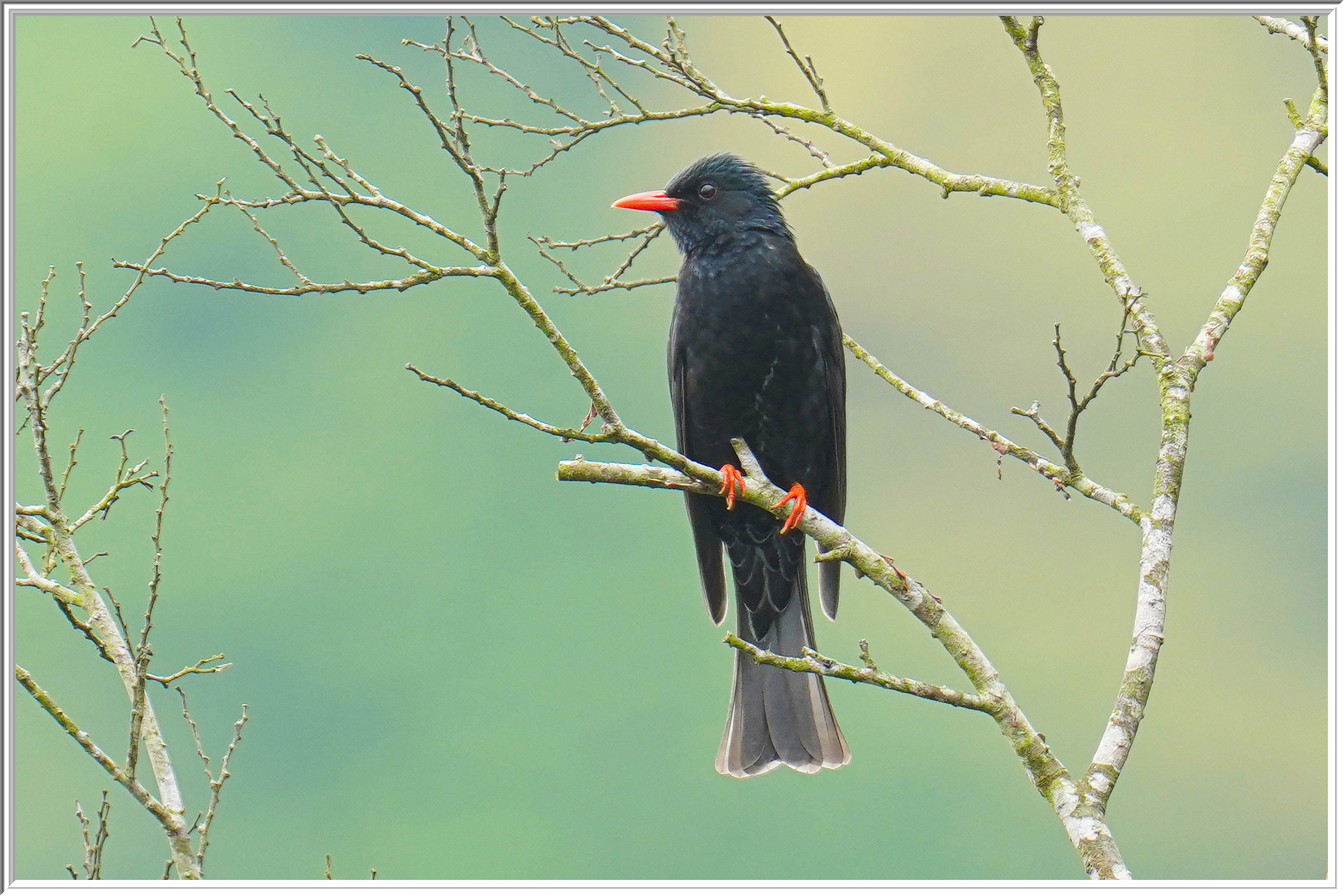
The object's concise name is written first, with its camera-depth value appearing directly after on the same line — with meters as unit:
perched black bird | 7.45
